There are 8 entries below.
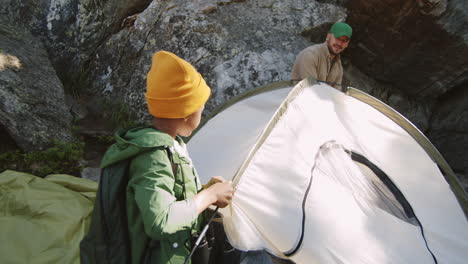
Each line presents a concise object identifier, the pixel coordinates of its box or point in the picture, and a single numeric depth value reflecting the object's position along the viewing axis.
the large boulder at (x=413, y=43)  5.20
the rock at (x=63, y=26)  5.93
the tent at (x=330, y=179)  2.19
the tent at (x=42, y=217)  2.33
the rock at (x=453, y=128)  5.47
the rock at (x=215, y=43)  5.12
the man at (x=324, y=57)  4.11
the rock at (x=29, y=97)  3.89
